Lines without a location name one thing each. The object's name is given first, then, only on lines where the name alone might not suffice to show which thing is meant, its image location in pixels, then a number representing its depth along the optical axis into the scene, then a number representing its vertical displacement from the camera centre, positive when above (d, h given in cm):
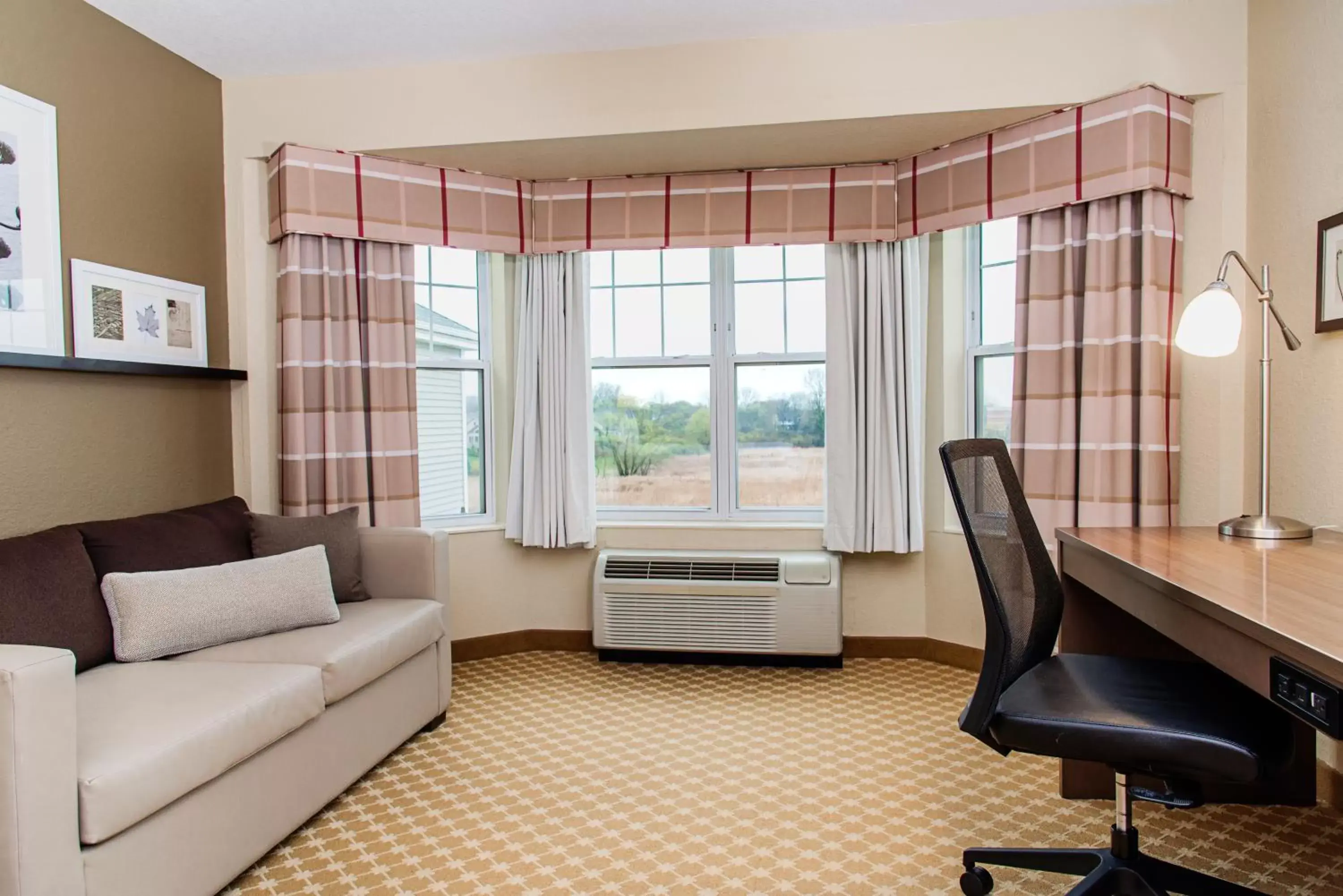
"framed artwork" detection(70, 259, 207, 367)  273 +39
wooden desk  137 -34
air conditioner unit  357 -76
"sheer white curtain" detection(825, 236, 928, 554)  358 +13
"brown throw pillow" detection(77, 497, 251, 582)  237 -33
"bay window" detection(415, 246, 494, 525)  385 +19
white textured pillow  223 -49
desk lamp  221 +22
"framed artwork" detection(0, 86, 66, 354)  246 +60
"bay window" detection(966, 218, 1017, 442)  351 +41
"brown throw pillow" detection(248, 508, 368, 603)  284 -38
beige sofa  148 -69
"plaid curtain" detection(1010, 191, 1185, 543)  283 +20
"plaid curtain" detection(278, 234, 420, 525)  335 +20
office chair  152 -56
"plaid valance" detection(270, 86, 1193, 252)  286 +93
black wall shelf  245 +21
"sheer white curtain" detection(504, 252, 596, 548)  379 +11
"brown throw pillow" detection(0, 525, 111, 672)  203 -42
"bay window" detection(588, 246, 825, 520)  389 +20
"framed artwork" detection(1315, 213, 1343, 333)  231 +40
